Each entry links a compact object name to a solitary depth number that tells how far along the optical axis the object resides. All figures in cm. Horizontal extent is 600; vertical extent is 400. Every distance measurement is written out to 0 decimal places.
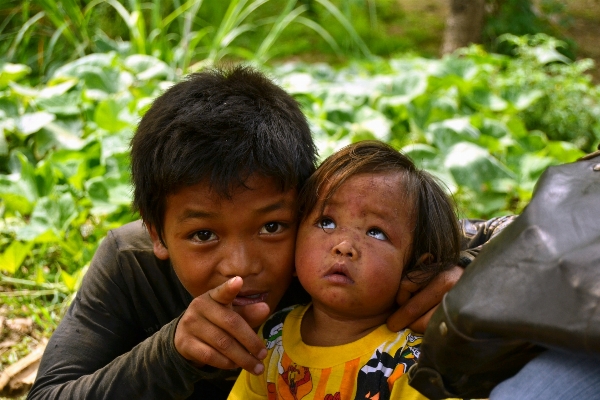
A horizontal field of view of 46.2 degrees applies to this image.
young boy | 148
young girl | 147
